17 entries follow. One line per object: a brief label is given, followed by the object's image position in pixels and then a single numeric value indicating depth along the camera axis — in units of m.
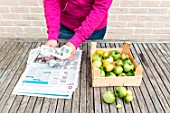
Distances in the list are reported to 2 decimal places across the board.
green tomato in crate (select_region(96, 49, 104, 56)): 1.13
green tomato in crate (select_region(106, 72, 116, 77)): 0.97
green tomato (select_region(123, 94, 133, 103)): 0.89
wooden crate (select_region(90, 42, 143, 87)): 0.95
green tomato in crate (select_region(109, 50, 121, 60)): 1.11
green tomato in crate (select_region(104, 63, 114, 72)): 1.00
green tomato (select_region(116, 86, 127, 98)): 0.91
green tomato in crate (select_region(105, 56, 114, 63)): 1.07
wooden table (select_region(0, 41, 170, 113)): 0.87
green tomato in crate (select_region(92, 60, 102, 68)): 1.02
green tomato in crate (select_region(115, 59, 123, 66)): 1.04
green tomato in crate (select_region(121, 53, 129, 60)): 1.11
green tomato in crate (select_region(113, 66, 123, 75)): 0.99
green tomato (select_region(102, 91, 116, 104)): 0.88
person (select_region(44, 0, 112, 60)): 1.12
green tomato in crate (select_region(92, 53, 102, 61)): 1.08
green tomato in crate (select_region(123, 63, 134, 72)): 1.00
